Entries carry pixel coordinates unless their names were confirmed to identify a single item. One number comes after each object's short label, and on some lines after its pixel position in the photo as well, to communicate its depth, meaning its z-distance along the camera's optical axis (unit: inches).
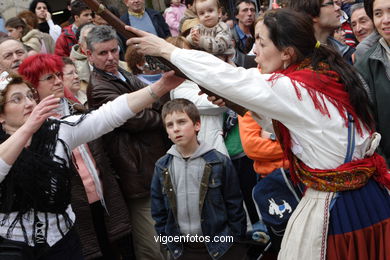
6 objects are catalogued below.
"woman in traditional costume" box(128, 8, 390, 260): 101.3
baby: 186.5
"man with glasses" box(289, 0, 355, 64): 150.7
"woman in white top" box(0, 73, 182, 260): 116.1
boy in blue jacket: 152.3
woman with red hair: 158.6
